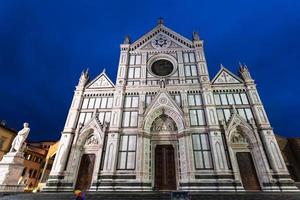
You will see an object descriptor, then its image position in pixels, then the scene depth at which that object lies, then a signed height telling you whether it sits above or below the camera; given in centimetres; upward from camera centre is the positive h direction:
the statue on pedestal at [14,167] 1073 +126
